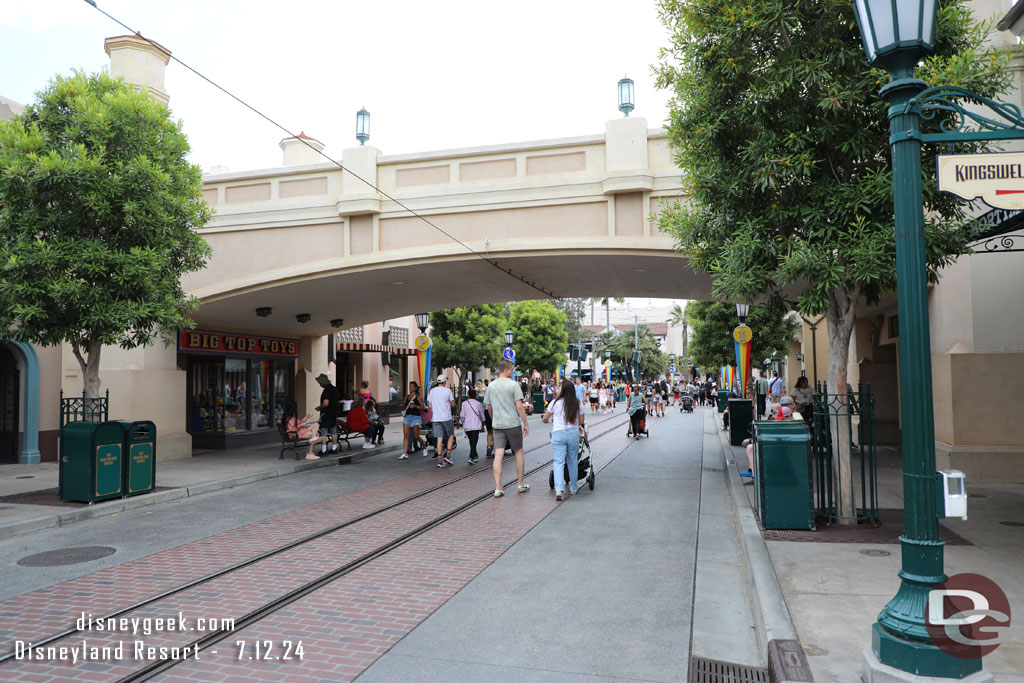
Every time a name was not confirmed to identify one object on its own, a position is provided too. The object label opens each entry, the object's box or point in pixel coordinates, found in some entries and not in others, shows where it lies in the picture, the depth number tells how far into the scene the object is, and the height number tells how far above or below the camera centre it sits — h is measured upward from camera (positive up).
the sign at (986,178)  4.06 +1.08
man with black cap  15.35 -0.70
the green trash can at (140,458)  10.03 -1.13
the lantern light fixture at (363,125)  14.41 +5.14
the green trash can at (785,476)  7.34 -1.13
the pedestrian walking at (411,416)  15.92 -0.95
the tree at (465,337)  28.86 +1.52
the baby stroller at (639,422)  19.81 -1.46
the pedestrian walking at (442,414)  13.91 -0.80
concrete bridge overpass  13.16 +3.10
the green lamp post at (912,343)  3.60 +0.12
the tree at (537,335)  41.88 +2.26
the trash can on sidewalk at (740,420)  17.39 -1.26
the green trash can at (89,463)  9.46 -1.12
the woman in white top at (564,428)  9.95 -0.79
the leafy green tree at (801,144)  6.92 +2.38
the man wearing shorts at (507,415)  10.34 -0.63
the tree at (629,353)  75.06 +1.98
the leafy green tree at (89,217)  9.41 +2.28
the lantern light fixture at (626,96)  13.30 +5.18
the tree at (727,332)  27.31 +1.51
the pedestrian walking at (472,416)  14.47 -0.87
